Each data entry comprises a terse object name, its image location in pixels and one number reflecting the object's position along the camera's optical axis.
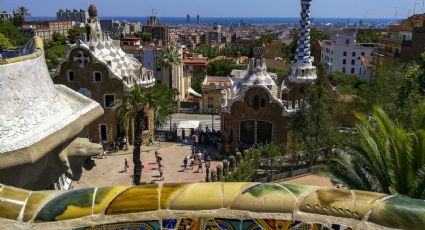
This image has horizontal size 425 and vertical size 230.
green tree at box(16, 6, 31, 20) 115.65
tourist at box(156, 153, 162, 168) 26.86
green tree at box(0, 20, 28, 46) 80.42
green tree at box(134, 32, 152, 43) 111.47
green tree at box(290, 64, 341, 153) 25.63
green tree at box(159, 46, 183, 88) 54.56
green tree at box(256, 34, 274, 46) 115.96
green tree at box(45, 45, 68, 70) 61.24
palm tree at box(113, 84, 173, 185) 22.17
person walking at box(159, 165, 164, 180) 25.30
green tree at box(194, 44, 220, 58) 107.69
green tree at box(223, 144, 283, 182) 19.50
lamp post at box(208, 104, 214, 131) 51.28
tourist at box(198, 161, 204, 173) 26.74
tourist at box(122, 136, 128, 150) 32.41
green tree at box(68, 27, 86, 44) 93.22
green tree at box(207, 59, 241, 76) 72.69
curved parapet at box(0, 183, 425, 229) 4.06
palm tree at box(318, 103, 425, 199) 9.03
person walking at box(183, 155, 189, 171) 26.97
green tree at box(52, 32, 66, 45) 94.75
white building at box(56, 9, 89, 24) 195.59
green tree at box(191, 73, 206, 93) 67.46
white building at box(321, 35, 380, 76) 79.00
